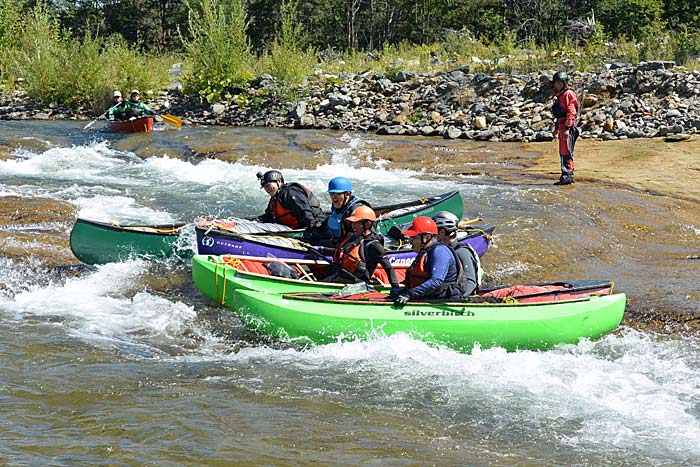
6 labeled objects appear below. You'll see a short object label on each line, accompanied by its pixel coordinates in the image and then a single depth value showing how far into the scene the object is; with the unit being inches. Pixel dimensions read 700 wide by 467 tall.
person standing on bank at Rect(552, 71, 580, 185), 462.9
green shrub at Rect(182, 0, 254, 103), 828.0
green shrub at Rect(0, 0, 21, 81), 1031.0
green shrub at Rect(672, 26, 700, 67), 705.0
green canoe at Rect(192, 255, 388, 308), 265.1
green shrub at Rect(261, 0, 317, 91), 801.6
